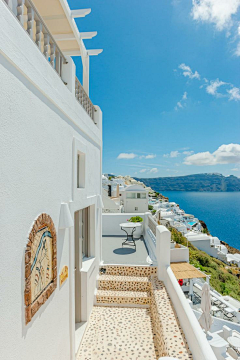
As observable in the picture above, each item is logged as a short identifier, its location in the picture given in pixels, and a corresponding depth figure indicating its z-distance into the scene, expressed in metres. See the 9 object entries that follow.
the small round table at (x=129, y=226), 9.73
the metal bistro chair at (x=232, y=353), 8.67
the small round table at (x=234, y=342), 8.90
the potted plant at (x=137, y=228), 11.13
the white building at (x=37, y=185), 2.12
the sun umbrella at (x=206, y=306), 6.31
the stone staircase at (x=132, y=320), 4.65
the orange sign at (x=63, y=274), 3.75
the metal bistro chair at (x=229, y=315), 12.91
